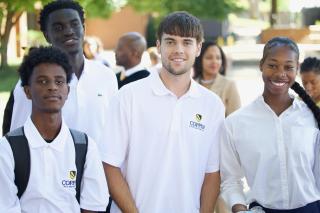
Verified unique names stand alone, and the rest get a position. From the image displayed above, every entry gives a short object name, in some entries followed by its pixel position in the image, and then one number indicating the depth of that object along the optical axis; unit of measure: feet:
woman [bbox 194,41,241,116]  20.49
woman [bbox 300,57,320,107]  17.21
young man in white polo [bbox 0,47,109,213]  10.38
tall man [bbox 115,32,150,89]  23.56
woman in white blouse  11.31
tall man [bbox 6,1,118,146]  12.59
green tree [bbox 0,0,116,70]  61.78
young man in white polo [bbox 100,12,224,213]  11.53
